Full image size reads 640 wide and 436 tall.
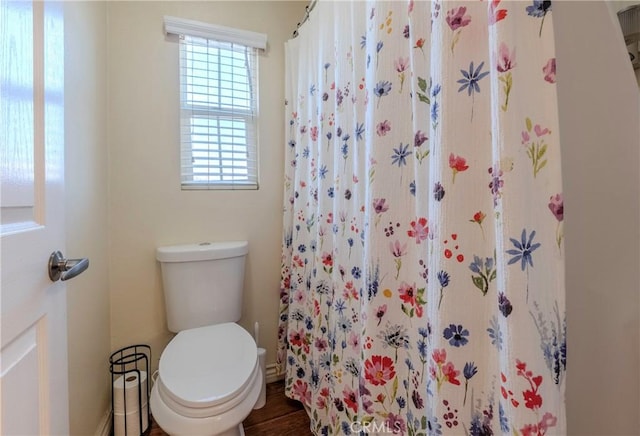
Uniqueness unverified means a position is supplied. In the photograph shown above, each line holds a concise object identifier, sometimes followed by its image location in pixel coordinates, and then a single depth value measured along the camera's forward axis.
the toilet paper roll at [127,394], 1.24
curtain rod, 1.33
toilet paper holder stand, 1.27
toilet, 0.94
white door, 0.47
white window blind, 1.50
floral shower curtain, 0.52
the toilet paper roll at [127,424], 1.24
